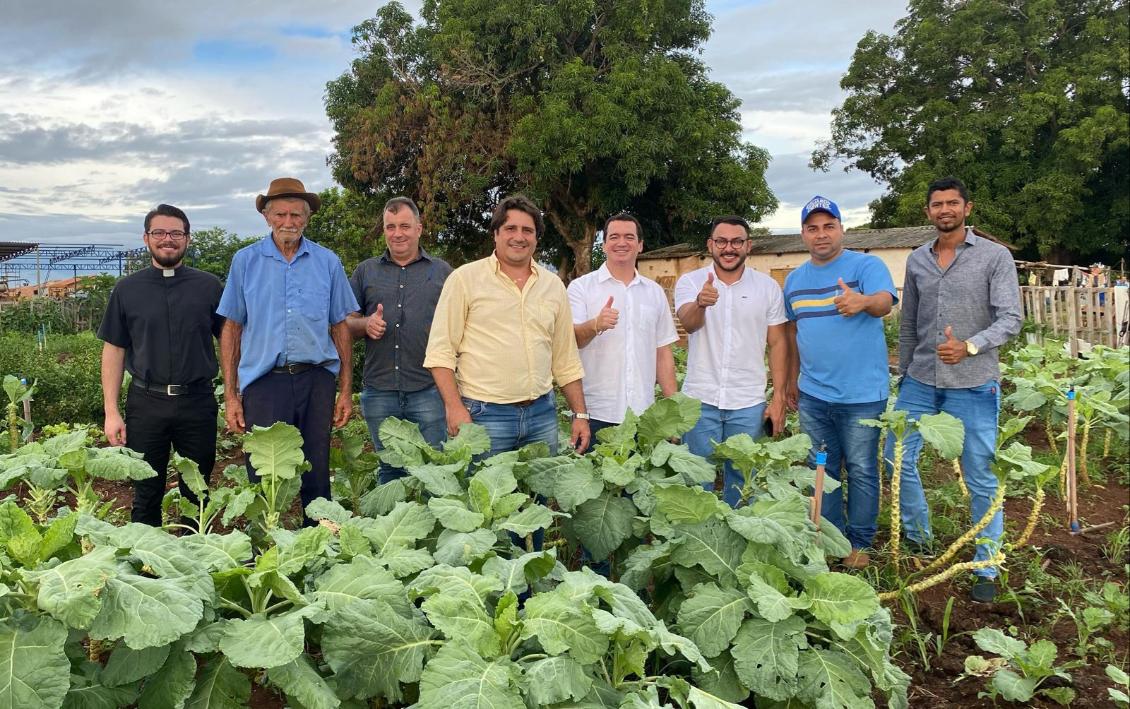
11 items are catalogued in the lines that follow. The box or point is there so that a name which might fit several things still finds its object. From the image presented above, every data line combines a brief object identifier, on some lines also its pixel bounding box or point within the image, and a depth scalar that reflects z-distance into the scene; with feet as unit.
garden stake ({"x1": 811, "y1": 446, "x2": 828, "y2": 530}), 10.14
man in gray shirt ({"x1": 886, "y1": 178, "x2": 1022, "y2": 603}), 12.54
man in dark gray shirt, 12.82
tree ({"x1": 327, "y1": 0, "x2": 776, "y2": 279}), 63.62
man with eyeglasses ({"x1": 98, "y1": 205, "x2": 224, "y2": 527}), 12.20
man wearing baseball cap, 12.69
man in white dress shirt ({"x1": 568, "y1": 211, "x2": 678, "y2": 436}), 12.55
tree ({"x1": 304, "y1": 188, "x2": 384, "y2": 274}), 72.13
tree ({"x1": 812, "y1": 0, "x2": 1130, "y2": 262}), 75.97
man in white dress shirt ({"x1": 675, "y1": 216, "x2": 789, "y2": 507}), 13.04
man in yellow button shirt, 11.44
